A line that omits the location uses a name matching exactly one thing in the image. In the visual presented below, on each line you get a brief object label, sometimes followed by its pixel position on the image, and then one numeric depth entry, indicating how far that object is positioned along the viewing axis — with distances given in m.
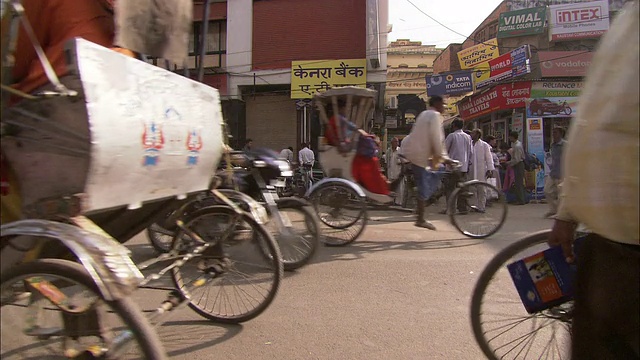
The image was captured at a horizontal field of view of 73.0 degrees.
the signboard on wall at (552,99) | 12.57
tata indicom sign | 14.83
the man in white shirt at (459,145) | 7.61
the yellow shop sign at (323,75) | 13.24
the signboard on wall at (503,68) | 13.07
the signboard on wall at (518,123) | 13.12
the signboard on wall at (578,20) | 14.50
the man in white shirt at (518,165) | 9.69
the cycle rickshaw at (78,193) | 1.58
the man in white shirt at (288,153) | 12.88
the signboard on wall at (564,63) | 13.03
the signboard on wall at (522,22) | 15.34
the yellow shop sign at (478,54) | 16.31
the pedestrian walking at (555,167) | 7.85
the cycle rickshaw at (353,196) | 5.11
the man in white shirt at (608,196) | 1.19
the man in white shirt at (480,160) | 8.47
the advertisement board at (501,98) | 13.16
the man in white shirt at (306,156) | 12.43
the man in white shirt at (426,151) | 5.40
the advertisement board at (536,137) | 11.77
